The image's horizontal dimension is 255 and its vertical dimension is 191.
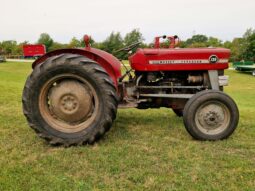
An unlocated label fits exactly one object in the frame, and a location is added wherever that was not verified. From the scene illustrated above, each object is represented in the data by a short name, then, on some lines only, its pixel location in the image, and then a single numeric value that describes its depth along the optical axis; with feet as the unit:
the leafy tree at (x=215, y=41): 180.17
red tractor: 13.56
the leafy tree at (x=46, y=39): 183.97
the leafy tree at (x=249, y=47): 140.93
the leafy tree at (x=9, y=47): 211.00
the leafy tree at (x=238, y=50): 147.45
